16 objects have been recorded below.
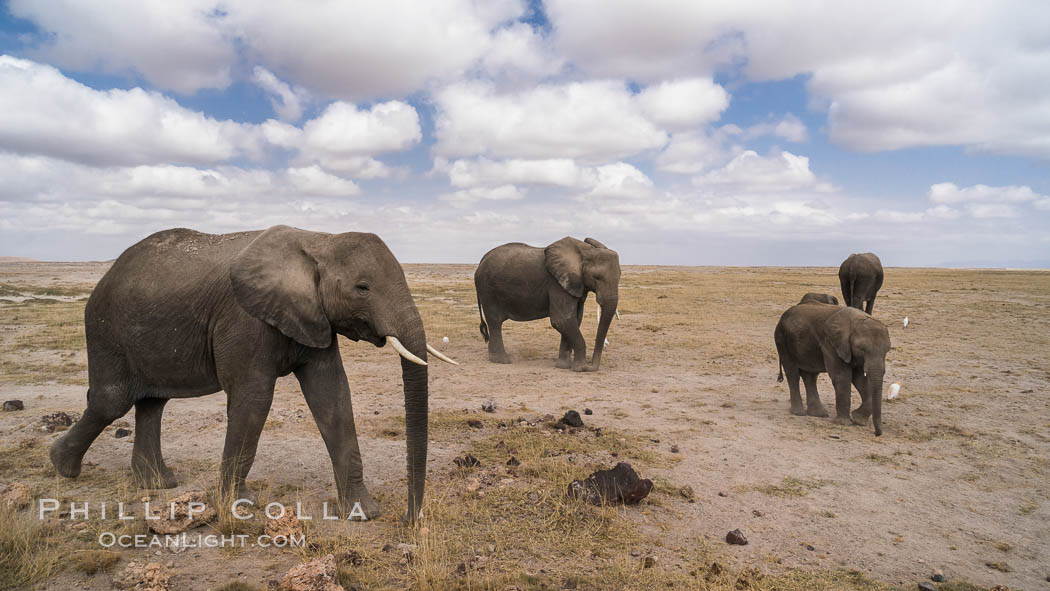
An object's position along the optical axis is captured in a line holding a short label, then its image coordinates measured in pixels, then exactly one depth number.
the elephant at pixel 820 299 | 10.17
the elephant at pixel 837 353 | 8.21
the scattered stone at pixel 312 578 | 3.86
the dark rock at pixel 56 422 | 7.90
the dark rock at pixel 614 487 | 5.62
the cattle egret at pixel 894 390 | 9.66
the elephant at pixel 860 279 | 18.14
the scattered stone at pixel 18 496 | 5.13
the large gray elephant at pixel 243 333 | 4.88
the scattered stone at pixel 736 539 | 5.04
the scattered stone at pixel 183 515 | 4.77
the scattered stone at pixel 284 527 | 4.70
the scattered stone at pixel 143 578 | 3.91
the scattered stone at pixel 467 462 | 6.61
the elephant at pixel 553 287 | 12.88
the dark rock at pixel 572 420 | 8.27
